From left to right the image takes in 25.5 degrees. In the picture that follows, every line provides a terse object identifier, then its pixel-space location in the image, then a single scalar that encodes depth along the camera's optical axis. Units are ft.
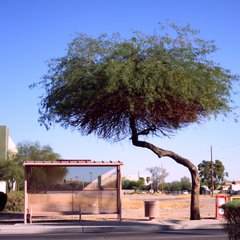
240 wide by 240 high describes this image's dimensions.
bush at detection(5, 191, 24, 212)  113.39
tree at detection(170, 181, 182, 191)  471.25
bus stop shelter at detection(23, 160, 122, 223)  85.20
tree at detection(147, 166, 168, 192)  453.58
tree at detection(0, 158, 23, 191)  186.34
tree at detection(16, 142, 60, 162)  204.13
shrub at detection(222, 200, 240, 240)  27.35
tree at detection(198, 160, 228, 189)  431.43
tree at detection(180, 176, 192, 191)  461.78
